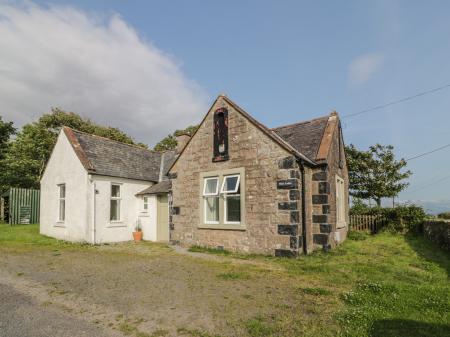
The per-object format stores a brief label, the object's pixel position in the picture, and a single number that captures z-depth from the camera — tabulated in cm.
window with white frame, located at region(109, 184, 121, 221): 1627
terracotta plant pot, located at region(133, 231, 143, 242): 1664
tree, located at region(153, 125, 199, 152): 4343
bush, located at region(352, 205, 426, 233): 1761
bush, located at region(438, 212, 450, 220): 2055
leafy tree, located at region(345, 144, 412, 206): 2930
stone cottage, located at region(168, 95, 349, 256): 1092
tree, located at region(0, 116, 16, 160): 3188
